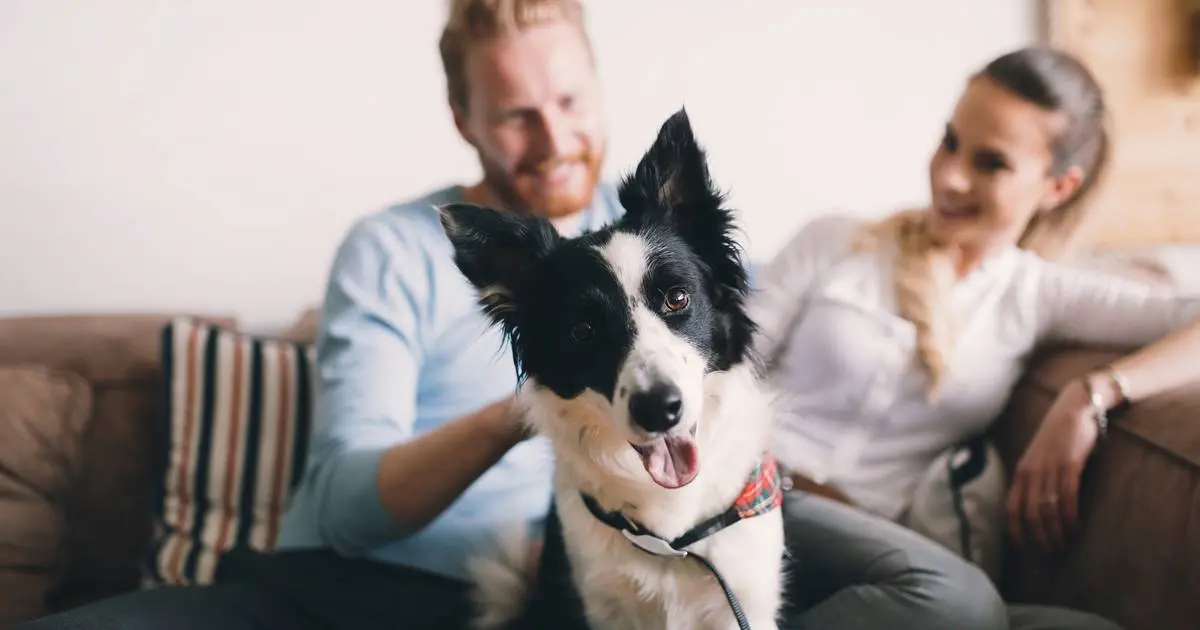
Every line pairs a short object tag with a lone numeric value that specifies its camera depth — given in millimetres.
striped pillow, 1894
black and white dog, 1061
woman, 1516
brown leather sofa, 1266
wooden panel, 2340
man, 1273
